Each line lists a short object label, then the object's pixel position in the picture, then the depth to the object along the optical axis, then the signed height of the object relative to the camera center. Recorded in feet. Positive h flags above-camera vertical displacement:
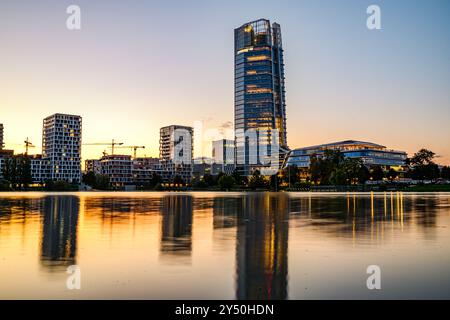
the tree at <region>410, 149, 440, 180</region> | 624.18 +10.85
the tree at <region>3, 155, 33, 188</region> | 638.53 +6.19
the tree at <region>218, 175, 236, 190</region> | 650.84 -7.40
